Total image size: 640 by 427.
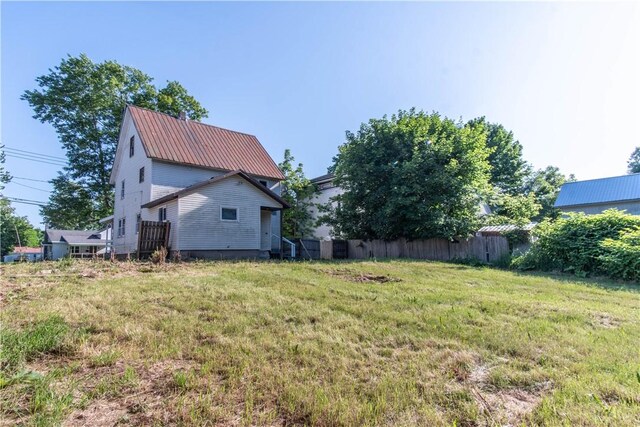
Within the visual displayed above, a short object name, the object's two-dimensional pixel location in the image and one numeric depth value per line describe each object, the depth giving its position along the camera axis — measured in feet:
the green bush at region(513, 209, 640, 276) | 33.60
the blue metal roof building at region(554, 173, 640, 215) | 71.77
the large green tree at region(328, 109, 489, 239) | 47.62
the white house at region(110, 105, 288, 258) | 46.44
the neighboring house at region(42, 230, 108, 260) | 112.37
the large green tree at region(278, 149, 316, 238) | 79.97
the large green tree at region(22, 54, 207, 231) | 73.87
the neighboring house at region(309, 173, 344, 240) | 83.05
